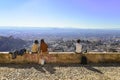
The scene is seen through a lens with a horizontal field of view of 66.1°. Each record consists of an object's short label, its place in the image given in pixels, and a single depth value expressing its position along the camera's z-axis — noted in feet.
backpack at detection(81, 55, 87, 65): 17.33
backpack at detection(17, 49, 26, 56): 17.29
